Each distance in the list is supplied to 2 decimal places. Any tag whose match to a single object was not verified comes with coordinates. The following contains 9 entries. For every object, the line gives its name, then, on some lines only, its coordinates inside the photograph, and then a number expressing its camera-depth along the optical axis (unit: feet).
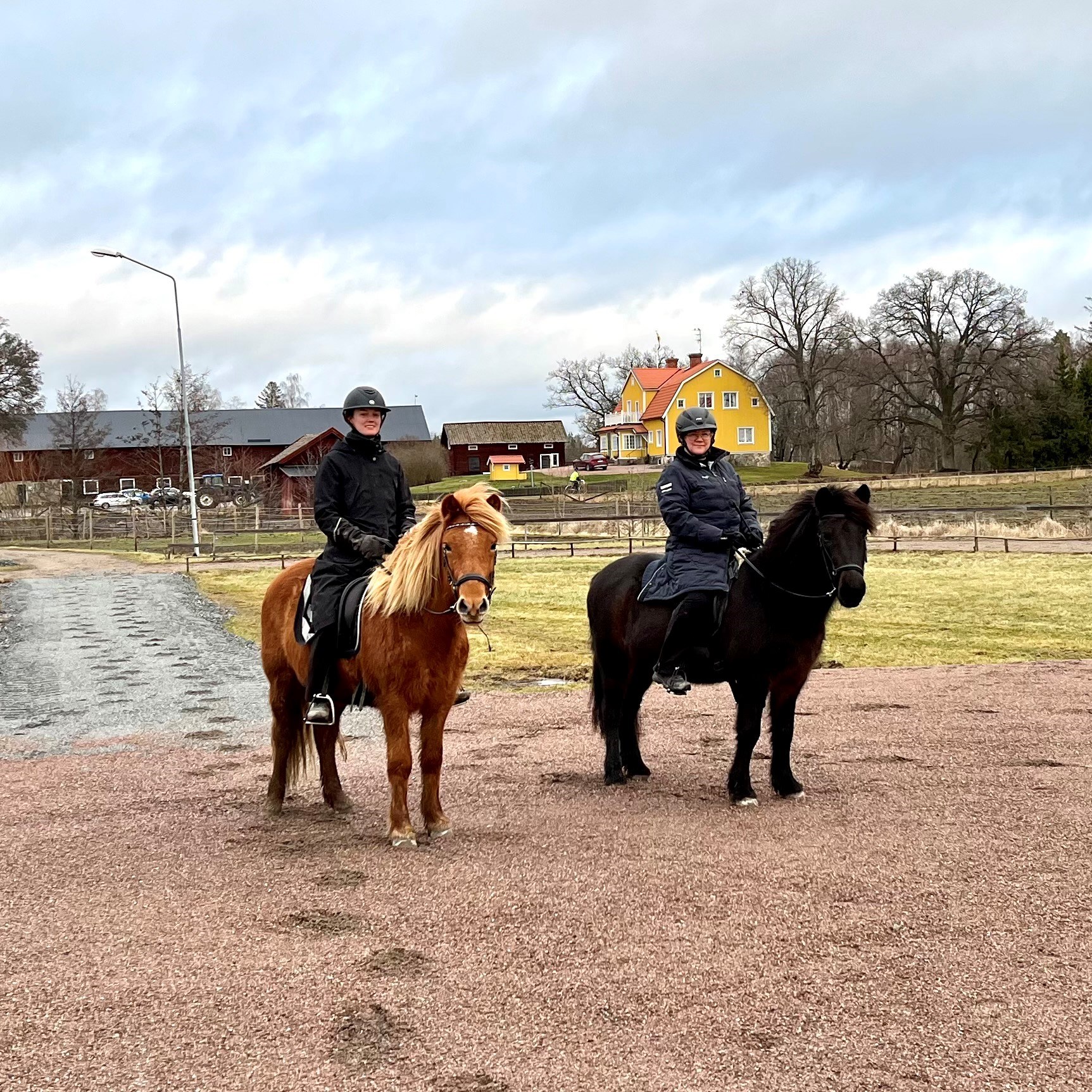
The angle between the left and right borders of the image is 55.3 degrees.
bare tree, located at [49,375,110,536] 225.35
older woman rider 24.11
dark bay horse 22.15
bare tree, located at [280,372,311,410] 422.37
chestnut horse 18.99
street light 115.14
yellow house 258.37
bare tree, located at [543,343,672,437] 311.27
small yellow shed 266.36
